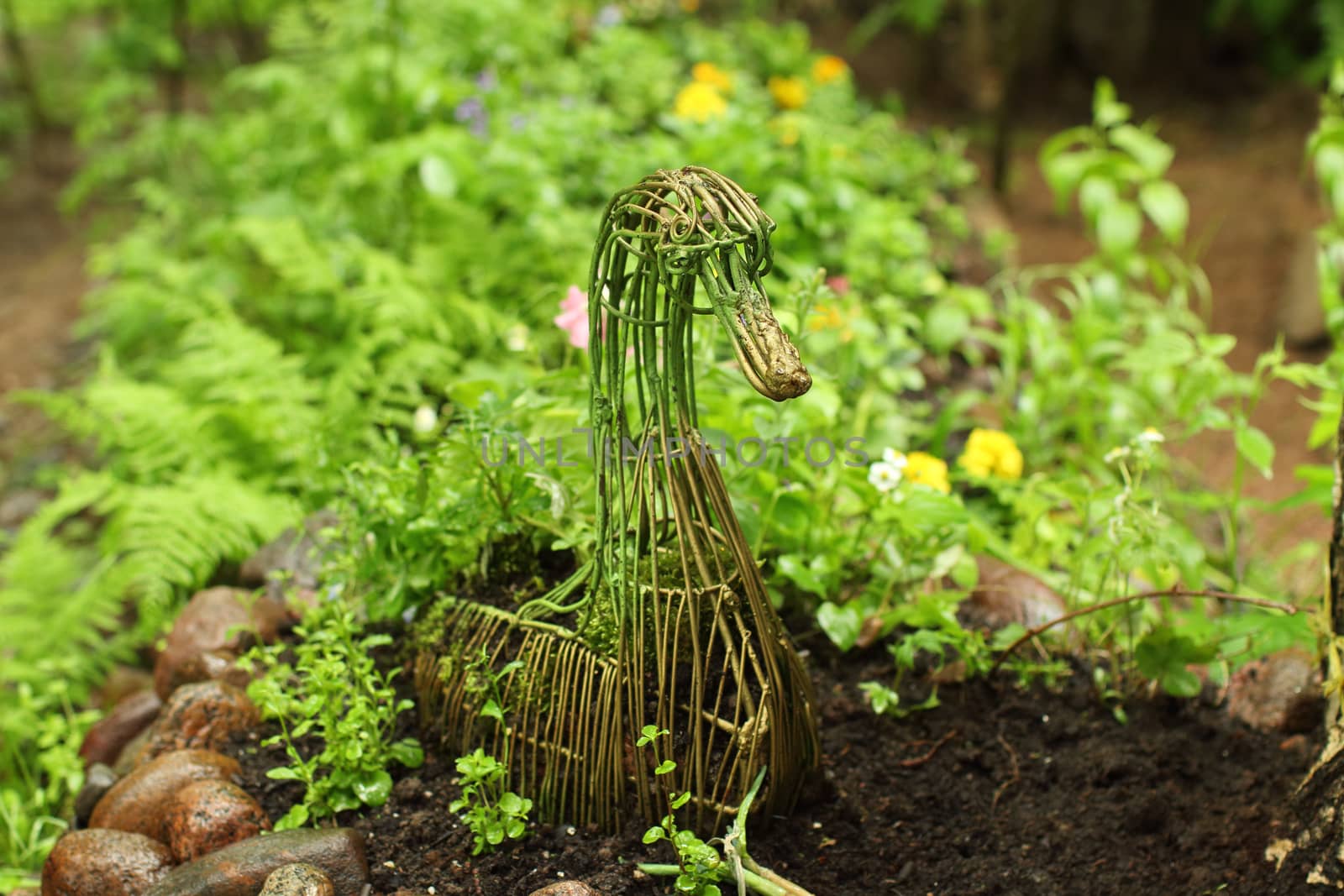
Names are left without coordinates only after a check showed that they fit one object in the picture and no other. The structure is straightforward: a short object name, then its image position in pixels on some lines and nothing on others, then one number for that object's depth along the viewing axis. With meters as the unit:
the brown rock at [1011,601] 2.64
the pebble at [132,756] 2.43
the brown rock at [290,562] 2.77
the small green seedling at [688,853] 1.73
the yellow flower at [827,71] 6.13
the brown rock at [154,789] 2.10
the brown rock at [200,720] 2.32
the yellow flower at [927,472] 2.64
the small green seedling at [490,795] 1.85
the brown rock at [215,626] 2.62
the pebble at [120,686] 3.07
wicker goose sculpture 1.67
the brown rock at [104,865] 1.96
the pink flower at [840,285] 3.20
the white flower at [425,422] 2.79
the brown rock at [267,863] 1.82
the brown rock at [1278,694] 2.39
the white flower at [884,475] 2.37
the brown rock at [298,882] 1.76
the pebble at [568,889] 1.75
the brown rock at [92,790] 2.41
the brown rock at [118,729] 2.62
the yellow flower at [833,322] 3.09
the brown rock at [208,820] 2.01
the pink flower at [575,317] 2.28
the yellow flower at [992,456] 2.94
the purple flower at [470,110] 4.30
